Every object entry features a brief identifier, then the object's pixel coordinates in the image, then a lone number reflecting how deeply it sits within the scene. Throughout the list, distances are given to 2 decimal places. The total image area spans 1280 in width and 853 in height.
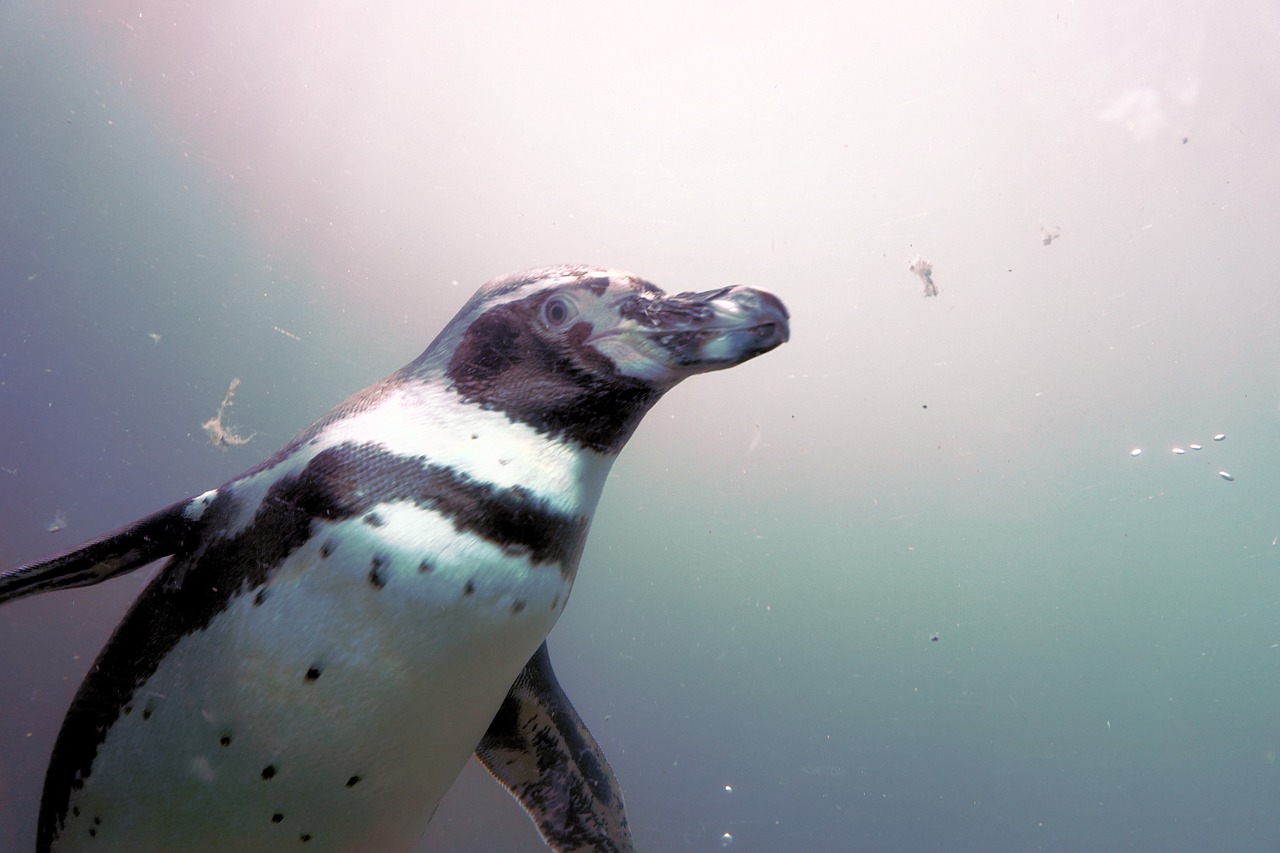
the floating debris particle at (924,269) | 3.29
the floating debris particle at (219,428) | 3.46
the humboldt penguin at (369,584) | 0.73
